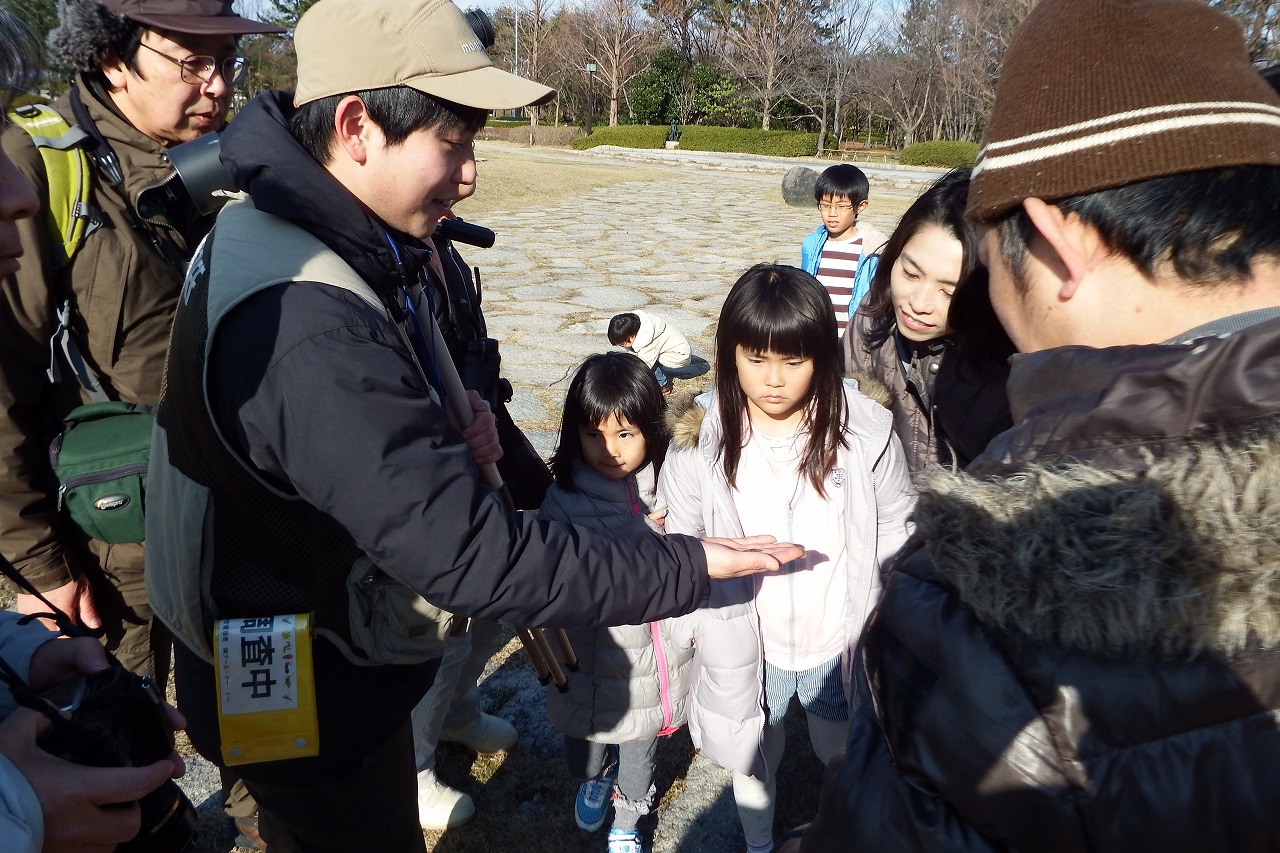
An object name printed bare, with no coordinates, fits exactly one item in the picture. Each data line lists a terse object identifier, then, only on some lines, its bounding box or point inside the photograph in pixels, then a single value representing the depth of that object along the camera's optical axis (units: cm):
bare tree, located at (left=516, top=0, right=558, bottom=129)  4206
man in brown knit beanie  71
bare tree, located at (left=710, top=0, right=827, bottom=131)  3566
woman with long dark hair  221
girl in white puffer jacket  214
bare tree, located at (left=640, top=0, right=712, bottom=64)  4062
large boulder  1573
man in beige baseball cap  123
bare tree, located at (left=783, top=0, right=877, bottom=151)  3397
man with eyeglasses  186
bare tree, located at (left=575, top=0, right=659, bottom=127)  3956
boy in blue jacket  463
